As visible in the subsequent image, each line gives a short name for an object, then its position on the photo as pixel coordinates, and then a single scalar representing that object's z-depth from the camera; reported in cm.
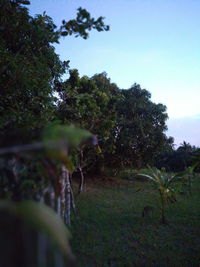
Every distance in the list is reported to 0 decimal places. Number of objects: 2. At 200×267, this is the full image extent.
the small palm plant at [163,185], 851
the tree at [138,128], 1824
